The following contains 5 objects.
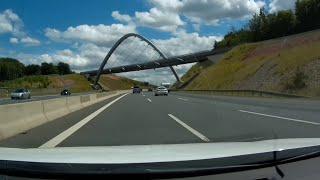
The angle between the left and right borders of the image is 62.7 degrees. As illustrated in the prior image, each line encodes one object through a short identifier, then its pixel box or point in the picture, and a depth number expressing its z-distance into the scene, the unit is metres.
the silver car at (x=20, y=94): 30.95
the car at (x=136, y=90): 48.76
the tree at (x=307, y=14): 62.01
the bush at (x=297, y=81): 30.89
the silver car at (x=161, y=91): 35.04
